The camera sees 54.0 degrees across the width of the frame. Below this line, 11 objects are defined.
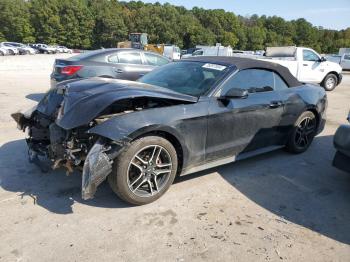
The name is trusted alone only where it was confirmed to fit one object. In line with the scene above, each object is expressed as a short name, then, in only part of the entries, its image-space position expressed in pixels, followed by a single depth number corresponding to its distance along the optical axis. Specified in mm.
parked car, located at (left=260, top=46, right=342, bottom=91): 13219
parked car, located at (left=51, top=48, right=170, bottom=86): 8023
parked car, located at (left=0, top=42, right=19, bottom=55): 44344
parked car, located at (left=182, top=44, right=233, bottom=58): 26922
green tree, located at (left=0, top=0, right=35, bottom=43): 77250
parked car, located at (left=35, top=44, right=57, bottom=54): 55156
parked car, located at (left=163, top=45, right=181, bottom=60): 31255
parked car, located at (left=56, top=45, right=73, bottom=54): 58944
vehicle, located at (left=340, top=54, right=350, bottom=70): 27203
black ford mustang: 3408
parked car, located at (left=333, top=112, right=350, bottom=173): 4121
